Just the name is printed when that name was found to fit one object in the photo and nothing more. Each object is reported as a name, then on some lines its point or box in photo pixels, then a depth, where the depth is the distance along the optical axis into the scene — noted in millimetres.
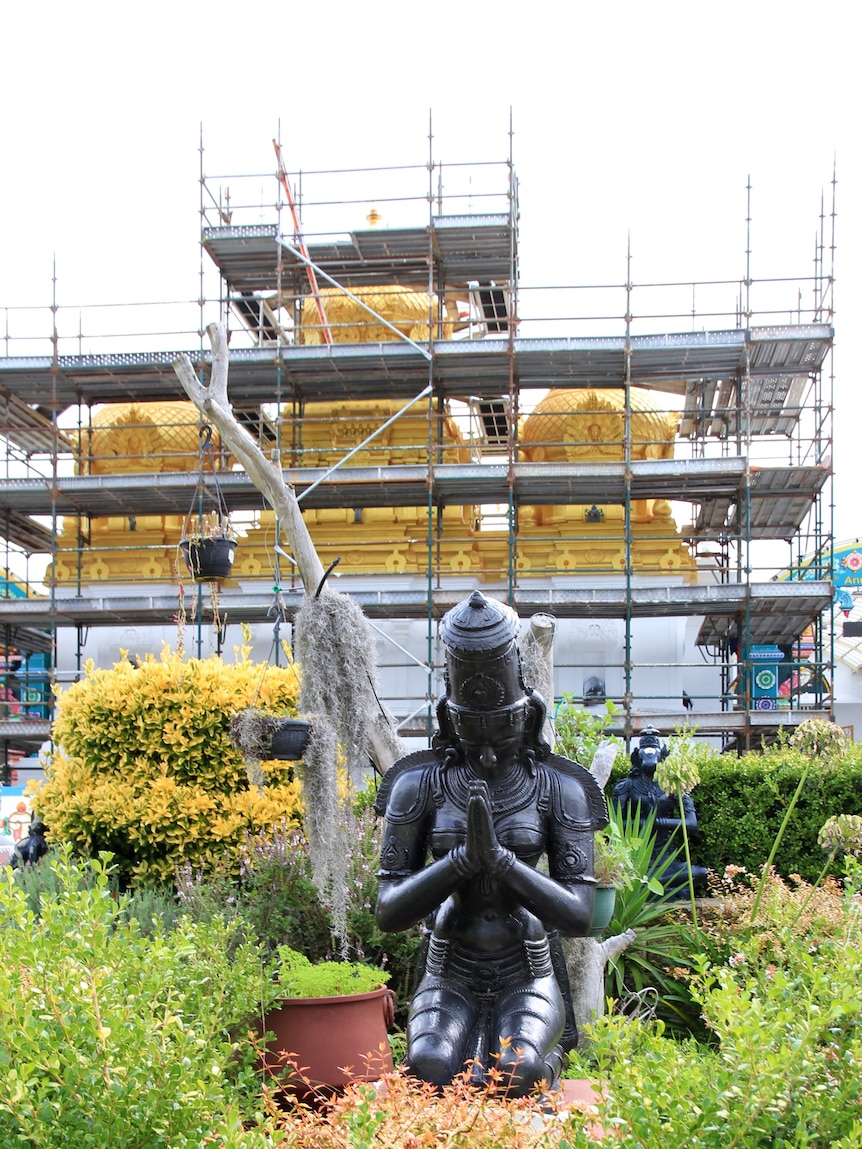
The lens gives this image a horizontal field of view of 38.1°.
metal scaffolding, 18000
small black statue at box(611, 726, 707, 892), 9102
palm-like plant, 7316
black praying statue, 4082
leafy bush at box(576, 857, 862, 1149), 2764
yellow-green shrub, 8148
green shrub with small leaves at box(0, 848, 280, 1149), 2932
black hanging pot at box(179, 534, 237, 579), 9789
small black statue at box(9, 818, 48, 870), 9758
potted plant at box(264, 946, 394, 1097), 5312
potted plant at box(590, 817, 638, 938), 5918
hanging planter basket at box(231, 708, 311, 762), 6789
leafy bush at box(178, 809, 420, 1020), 6781
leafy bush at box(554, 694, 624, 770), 7801
